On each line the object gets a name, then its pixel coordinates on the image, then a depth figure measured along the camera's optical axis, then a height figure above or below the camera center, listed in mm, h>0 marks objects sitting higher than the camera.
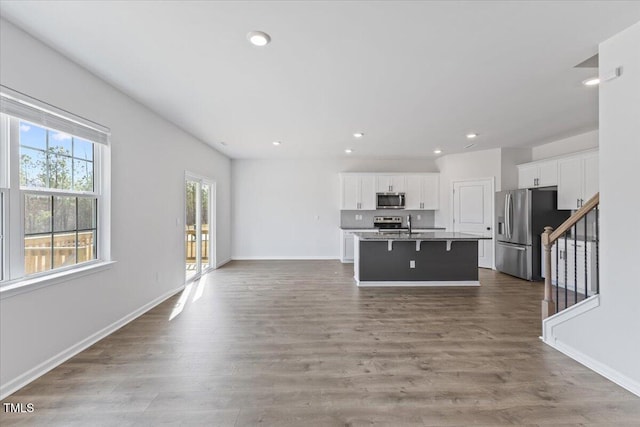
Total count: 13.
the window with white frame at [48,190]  2098 +201
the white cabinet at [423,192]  7328 +538
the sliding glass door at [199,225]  5238 -247
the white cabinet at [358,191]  7328 +563
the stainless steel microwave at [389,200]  7312 +331
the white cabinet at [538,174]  5191 +755
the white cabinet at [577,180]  4473 +551
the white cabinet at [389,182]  7324 +792
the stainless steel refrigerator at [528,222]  5230 -170
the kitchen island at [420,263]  5020 -882
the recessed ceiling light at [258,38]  2150 +1349
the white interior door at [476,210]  6277 +66
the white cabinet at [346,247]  7078 -848
